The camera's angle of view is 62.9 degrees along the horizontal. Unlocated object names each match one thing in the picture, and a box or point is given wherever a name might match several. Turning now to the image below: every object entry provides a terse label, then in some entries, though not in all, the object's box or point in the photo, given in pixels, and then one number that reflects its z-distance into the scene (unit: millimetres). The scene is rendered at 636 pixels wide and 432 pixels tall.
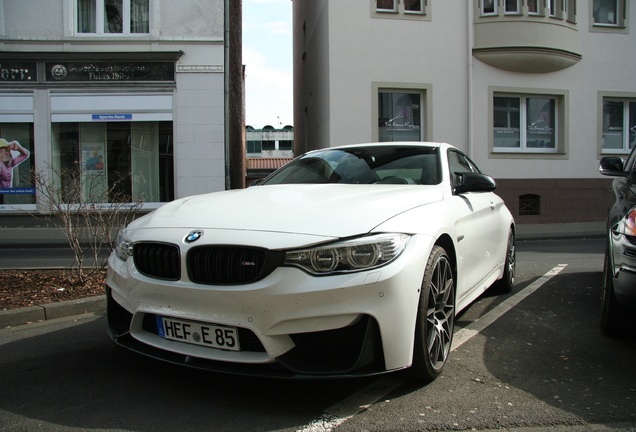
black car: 3258
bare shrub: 5688
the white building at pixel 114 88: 14414
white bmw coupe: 2516
